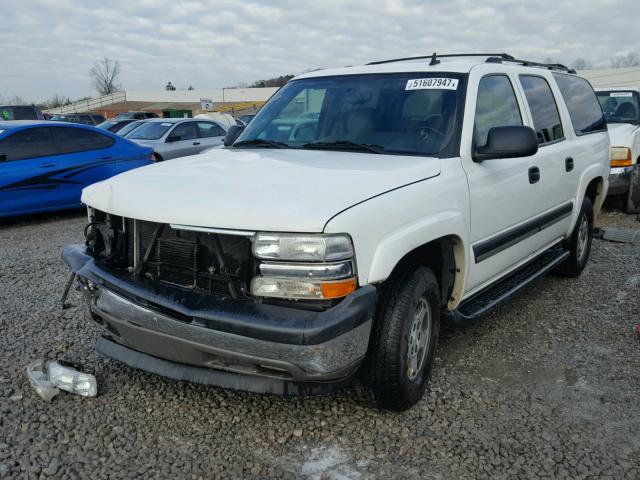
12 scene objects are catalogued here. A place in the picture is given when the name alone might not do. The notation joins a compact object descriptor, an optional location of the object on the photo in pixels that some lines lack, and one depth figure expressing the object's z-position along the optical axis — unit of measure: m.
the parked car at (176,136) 12.40
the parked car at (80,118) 25.18
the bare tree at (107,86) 81.38
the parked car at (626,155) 8.48
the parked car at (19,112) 20.34
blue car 7.96
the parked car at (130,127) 13.82
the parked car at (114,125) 17.70
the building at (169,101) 55.72
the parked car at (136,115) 29.58
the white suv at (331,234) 2.54
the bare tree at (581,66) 47.25
